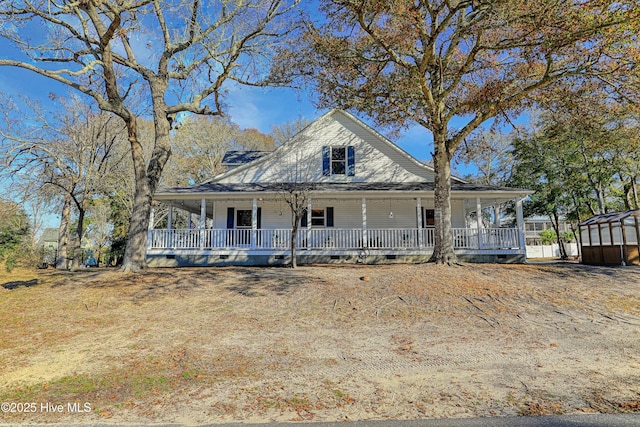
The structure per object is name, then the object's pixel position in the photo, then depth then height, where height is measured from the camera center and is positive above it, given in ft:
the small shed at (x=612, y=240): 44.80 +0.22
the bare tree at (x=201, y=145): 107.87 +32.21
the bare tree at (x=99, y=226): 98.53 +7.16
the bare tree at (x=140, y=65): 34.81 +21.38
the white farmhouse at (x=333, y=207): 52.21 +6.58
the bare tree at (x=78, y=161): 63.16 +16.74
